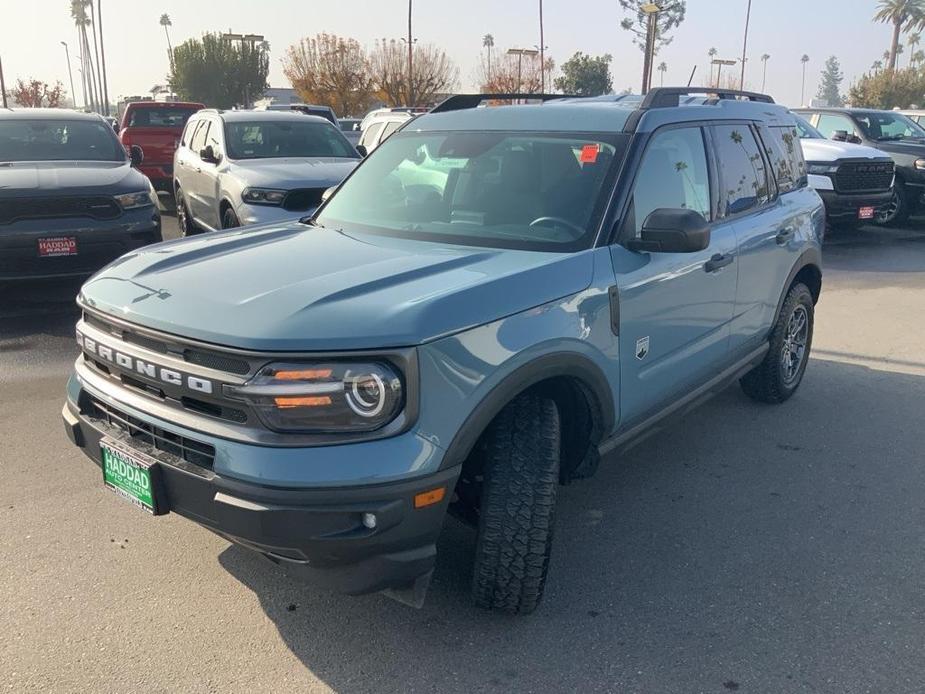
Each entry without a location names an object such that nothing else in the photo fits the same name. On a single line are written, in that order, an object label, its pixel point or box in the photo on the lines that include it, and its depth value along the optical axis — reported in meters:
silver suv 8.07
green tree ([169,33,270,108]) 53.56
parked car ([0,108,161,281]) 6.67
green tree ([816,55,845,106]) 159.62
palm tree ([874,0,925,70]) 74.44
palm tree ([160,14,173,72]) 114.50
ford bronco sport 2.43
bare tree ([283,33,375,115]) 44.53
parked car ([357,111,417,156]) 11.96
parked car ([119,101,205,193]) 14.97
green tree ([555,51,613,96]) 47.53
